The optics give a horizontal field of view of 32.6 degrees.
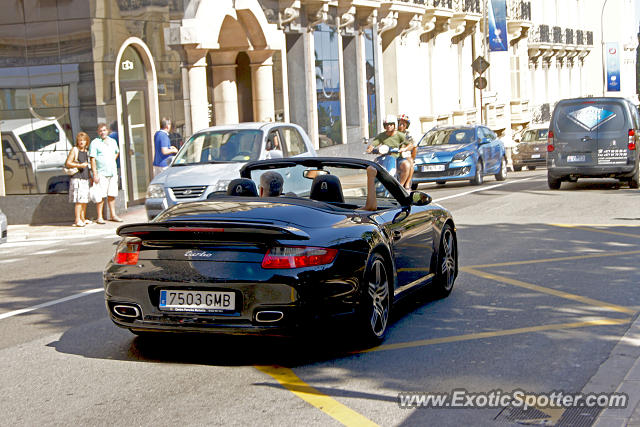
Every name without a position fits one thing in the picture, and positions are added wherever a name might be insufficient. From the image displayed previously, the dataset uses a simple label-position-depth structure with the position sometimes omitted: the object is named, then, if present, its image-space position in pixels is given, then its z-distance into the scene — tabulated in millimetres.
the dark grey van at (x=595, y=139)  22031
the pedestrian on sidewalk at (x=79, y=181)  19391
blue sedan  25672
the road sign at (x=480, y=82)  44406
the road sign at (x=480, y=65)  42438
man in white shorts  19594
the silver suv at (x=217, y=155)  16234
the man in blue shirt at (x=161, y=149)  20750
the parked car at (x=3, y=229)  16948
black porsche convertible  6867
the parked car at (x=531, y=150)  37188
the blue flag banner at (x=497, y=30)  45719
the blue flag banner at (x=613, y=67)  75000
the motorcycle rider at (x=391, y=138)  19141
